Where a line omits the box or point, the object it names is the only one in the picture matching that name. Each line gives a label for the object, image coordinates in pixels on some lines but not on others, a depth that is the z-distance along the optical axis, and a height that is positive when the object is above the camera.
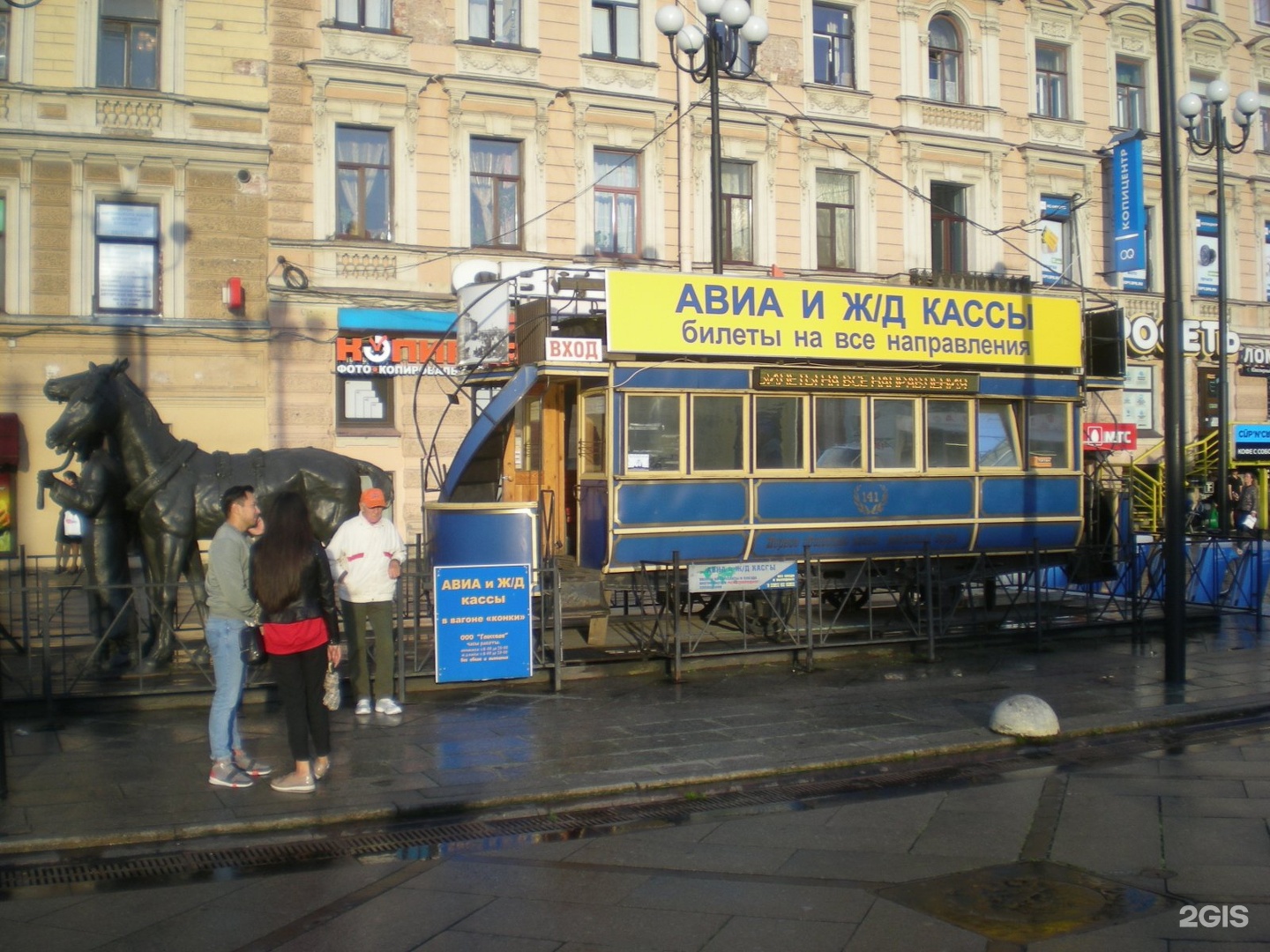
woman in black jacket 7.65 -0.59
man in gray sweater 8.01 -0.71
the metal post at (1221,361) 24.42 +3.13
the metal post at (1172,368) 11.47 +1.36
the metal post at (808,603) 12.11 -0.86
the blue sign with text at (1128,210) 28.73 +7.20
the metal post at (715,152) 16.47 +4.92
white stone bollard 9.45 -1.58
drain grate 6.67 -1.85
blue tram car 12.58 +0.99
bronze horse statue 11.43 +0.51
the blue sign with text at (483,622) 10.85 -0.91
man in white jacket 10.27 -0.50
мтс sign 29.48 +1.86
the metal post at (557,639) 11.14 -1.09
